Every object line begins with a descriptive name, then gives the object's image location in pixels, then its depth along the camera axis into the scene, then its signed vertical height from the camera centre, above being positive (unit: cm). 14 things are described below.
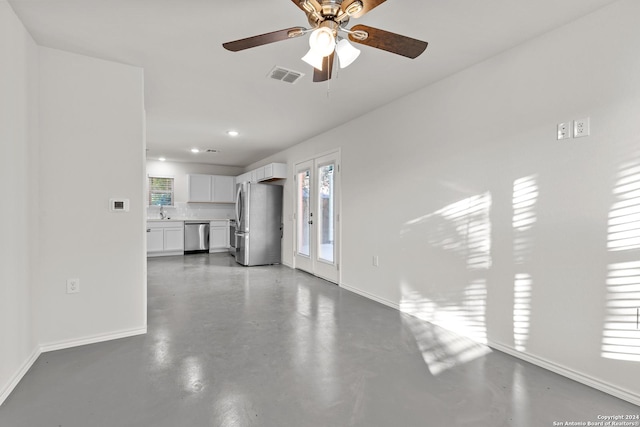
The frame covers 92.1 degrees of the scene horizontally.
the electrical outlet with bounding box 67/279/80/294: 251 -62
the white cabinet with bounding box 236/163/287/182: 617 +78
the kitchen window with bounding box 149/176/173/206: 789 +49
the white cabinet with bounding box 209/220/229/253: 802 -68
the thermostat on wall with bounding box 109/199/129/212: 266 +4
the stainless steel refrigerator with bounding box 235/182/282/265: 621 -28
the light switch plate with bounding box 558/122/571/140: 212 +56
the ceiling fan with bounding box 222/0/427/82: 147 +92
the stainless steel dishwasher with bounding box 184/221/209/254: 772 -68
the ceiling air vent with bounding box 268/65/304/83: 282 +128
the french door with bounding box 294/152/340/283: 477 -10
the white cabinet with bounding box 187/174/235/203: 800 +58
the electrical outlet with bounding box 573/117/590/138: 203 +56
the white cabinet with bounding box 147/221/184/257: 720 -67
